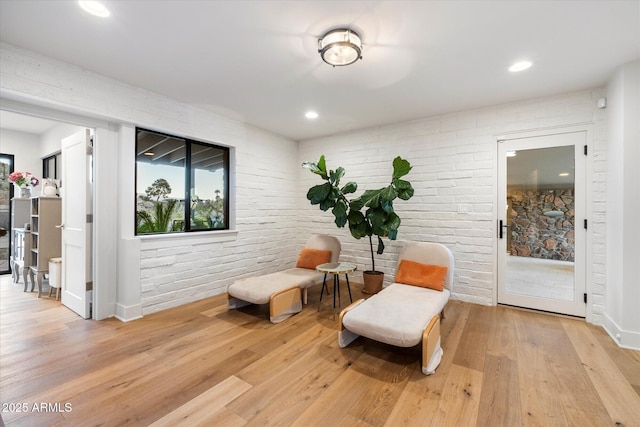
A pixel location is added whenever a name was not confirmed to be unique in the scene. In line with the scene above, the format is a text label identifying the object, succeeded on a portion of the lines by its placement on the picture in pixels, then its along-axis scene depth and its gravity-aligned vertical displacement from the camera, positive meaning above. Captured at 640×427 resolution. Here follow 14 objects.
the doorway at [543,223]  2.96 -0.12
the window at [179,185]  3.23 +0.35
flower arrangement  4.30 +0.50
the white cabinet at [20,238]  4.03 -0.43
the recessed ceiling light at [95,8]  1.71 +1.31
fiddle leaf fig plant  3.36 +0.09
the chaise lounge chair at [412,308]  2.03 -0.85
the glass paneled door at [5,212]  4.82 -0.02
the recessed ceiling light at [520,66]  2.39 +1.31
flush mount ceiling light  1.97 +1.22
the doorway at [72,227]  2.89 -0.19
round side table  3.08 -0.67
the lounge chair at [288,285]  2.92 -0.85
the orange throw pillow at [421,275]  2.91 -0.70
